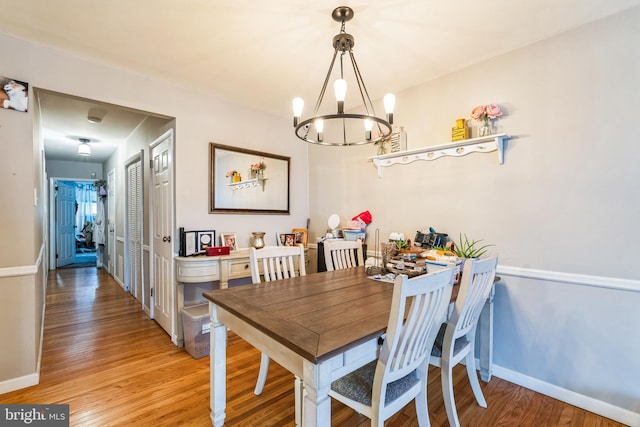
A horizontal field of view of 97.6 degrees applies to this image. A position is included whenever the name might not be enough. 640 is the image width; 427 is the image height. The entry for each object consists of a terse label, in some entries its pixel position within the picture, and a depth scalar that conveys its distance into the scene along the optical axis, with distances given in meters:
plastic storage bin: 2.43
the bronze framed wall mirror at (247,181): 2.93
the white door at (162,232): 2.76
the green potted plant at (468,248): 2.11
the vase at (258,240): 3.05
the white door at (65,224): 6.37
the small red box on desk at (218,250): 2.68
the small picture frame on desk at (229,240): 2.94
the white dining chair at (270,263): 1.93
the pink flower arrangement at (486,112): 2.12
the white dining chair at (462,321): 1.47
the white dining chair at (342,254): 2.48
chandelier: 1.51
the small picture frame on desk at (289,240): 3.34
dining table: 1.01
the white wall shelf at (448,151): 2.12
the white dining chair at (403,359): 1.07
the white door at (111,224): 5.32
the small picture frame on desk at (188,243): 2.63
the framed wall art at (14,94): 1.89
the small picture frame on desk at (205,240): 2.74
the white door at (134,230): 3.69
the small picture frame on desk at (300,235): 3.47
